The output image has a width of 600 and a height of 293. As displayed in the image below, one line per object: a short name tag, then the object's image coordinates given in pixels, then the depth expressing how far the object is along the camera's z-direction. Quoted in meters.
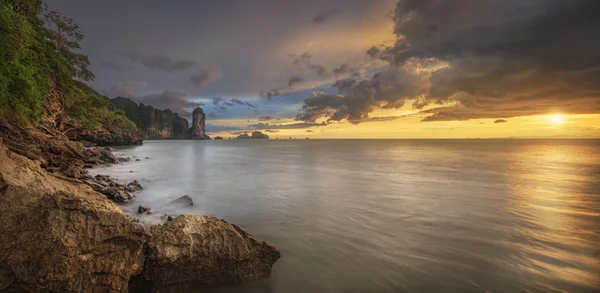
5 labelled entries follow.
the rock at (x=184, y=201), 12.26
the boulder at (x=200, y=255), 4.38
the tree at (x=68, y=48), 20.55
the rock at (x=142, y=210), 9.97
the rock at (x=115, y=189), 10.92
